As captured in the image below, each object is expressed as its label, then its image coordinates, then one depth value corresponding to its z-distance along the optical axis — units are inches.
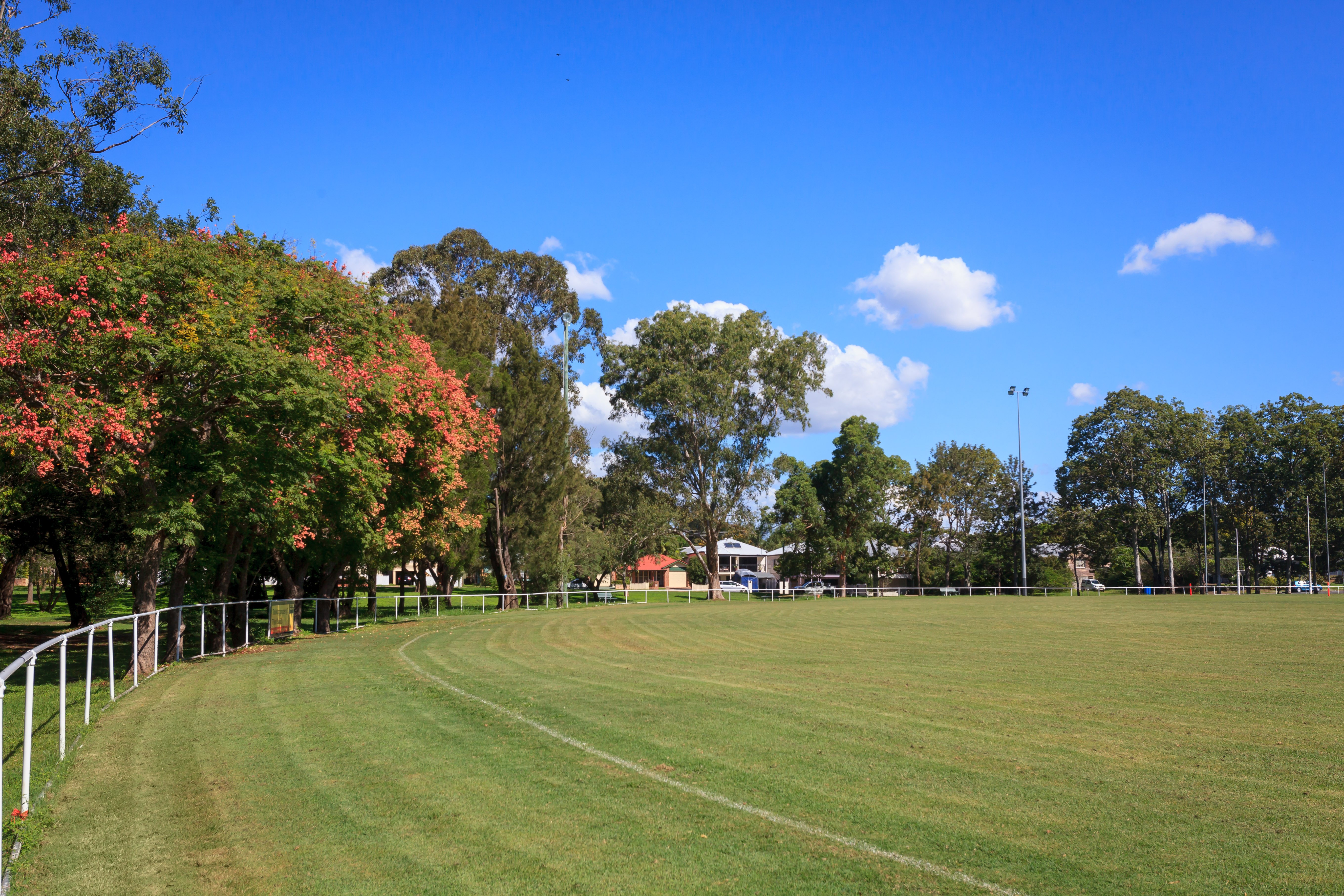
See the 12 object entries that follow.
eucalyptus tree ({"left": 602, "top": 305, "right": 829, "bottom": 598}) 2512.3
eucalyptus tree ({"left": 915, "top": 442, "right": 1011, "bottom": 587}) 3218.5
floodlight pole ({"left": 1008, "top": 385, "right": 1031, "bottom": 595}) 2514.8
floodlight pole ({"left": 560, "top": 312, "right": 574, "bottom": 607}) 1983.3
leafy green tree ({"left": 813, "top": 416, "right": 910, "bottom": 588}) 2930.6
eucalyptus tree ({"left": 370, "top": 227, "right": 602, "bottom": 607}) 1743.4
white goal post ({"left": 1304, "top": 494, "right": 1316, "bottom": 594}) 3095.5
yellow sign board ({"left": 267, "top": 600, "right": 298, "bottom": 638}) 974.4
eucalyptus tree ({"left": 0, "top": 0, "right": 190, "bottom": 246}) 757.3
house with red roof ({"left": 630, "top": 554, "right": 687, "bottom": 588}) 3998.5
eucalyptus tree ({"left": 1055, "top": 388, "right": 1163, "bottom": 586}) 3346.5
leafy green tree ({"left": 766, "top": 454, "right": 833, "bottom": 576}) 2918.3
